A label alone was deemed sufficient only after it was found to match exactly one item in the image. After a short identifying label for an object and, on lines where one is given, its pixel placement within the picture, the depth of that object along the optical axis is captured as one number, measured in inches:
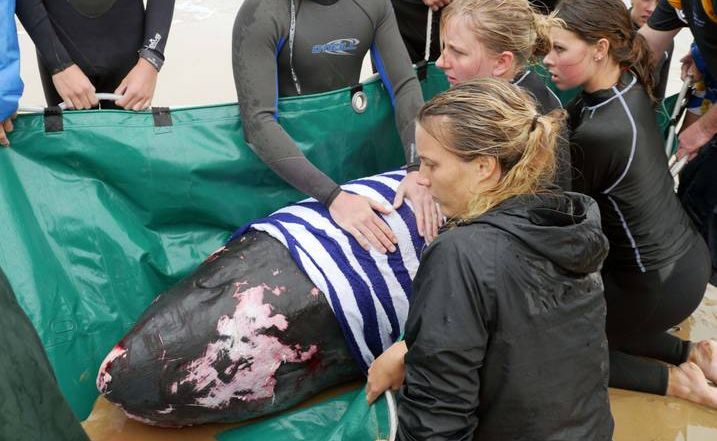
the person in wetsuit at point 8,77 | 99.0
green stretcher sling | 102.3
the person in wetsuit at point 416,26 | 152.9
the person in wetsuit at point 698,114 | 119.6
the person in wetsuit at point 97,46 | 115.0
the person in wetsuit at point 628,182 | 98.7
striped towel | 98.4
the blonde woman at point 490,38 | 97.5
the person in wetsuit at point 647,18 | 141.4
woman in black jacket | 61.2
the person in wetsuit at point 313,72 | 103.8
